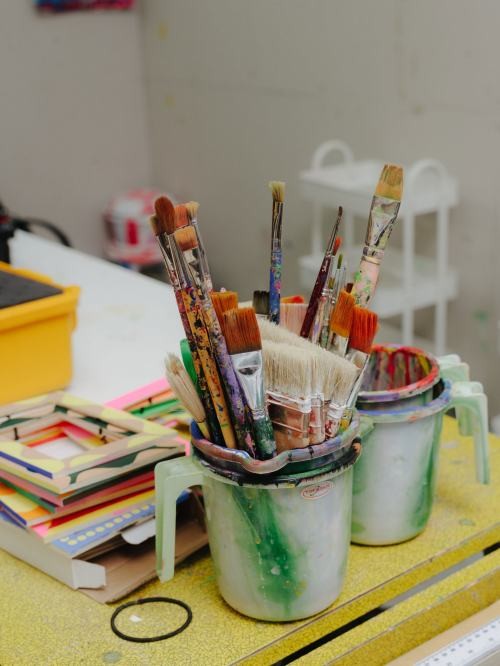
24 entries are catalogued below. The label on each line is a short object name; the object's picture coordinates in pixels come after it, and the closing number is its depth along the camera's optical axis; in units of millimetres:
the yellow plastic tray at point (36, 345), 1161
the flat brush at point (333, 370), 724
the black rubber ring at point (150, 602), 787
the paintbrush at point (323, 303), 820
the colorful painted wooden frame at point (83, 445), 887
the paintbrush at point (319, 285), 828
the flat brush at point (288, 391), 718
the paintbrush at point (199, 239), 726
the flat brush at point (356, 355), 741
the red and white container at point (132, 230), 3471
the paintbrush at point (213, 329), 714
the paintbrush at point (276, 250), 807
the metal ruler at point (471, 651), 821
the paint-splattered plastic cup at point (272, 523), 739
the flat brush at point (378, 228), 783
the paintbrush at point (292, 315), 875
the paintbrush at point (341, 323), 769
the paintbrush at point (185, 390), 751
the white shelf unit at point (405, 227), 2262
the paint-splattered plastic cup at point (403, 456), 848
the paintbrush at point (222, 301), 744
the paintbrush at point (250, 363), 706
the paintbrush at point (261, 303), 859
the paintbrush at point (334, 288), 821
